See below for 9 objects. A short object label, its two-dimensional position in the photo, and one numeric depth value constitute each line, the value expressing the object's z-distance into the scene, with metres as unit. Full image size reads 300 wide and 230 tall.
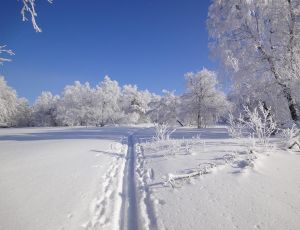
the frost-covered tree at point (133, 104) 55.45
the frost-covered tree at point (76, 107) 49.94
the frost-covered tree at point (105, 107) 49.56
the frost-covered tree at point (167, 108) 48.09
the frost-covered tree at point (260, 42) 10.80
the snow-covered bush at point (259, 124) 7.08
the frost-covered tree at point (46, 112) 60.44
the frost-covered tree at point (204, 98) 32.56
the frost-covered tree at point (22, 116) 60.37
